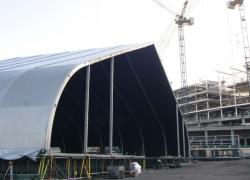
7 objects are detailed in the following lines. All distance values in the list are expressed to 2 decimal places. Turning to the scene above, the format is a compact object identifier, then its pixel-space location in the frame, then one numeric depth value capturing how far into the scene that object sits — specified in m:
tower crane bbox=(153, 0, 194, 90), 78.76
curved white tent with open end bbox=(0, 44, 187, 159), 15.05
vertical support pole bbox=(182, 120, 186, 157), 28.82
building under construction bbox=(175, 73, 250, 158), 74.48
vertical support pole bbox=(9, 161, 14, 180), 14.79
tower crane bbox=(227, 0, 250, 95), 92.82
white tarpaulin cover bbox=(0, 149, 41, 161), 14.15
